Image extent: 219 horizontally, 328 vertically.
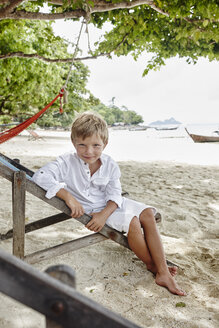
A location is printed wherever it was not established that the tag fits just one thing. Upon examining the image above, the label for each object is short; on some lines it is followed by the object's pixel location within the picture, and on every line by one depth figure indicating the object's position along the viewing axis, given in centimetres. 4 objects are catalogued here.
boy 215
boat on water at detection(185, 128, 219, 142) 1923
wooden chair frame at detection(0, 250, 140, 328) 59
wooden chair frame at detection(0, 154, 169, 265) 202
